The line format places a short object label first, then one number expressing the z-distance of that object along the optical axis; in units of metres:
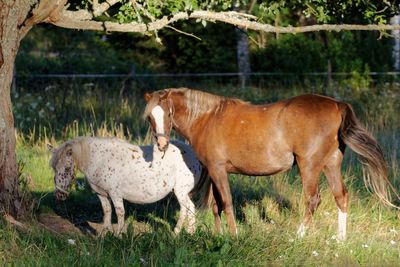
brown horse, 15.41
